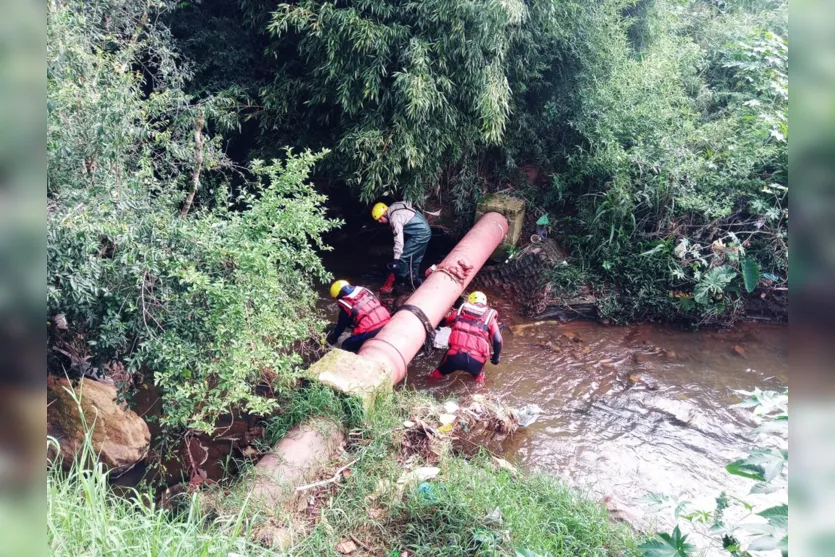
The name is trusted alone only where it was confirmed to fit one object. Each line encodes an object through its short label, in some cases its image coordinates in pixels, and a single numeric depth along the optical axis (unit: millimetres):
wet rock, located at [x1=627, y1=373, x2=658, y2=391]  6242
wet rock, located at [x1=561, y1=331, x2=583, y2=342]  7066
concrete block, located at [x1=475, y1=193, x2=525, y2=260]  8018
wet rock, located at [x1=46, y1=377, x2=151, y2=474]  4352
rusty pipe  5246
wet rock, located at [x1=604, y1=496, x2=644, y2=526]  4301
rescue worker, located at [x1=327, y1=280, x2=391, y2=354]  5918
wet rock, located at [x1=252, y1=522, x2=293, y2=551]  3281
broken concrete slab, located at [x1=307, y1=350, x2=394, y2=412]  4582
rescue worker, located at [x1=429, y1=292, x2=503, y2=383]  5738
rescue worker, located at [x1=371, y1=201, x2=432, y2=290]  7387
